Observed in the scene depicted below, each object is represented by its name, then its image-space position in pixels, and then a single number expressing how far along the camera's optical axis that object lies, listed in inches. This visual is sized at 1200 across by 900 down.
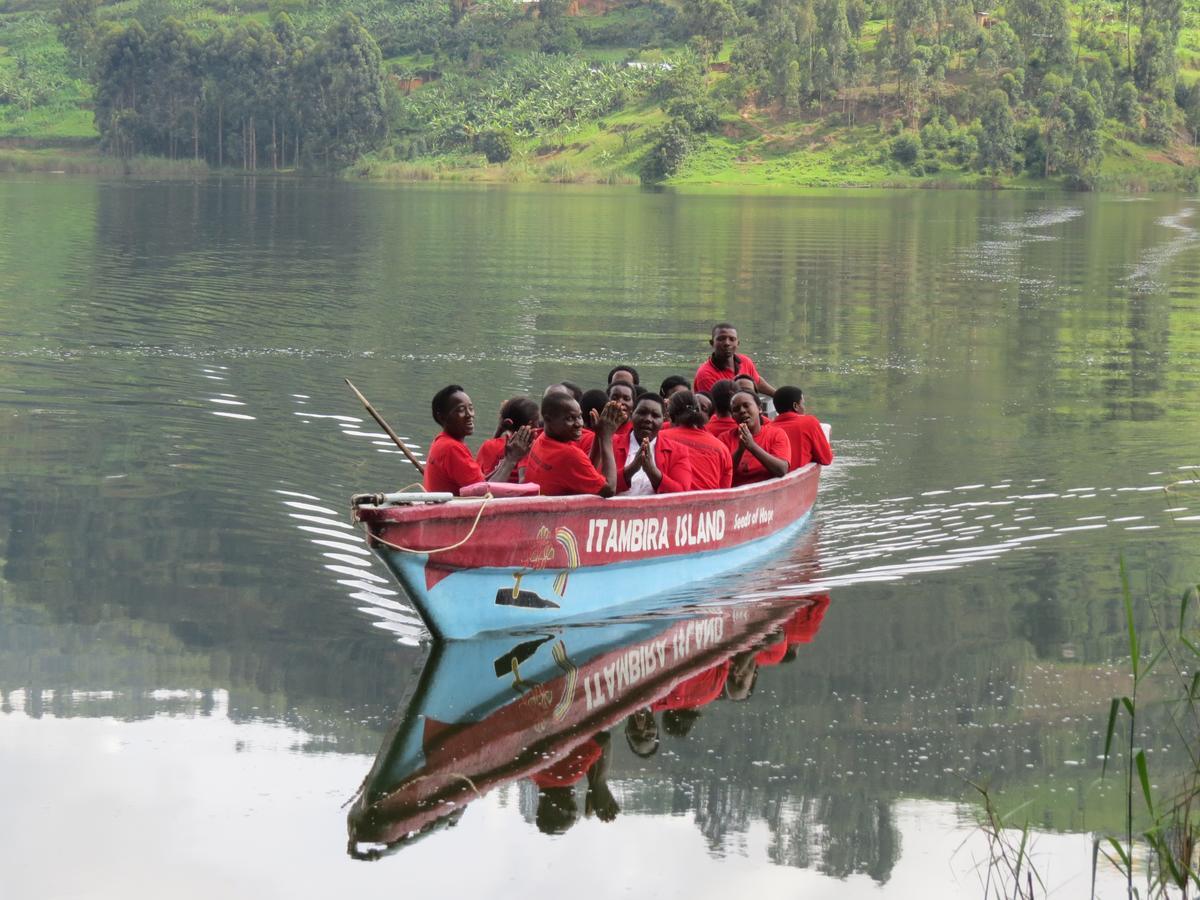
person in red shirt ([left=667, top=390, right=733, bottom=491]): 506.0
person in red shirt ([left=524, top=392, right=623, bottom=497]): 438.0
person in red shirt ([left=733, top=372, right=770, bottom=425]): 557.6
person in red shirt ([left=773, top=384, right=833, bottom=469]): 579.8
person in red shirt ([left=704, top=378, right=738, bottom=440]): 537.3
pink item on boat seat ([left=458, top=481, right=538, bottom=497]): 433.7
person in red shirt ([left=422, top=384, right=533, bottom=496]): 433.7
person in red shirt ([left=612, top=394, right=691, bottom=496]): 486.9
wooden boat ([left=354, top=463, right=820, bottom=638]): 400.8
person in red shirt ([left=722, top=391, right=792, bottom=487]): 541.6
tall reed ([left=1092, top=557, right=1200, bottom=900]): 246.5
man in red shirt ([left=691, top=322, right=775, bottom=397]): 626.8
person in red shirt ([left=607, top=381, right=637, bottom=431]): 508.4
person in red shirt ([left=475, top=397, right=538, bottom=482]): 482.0
